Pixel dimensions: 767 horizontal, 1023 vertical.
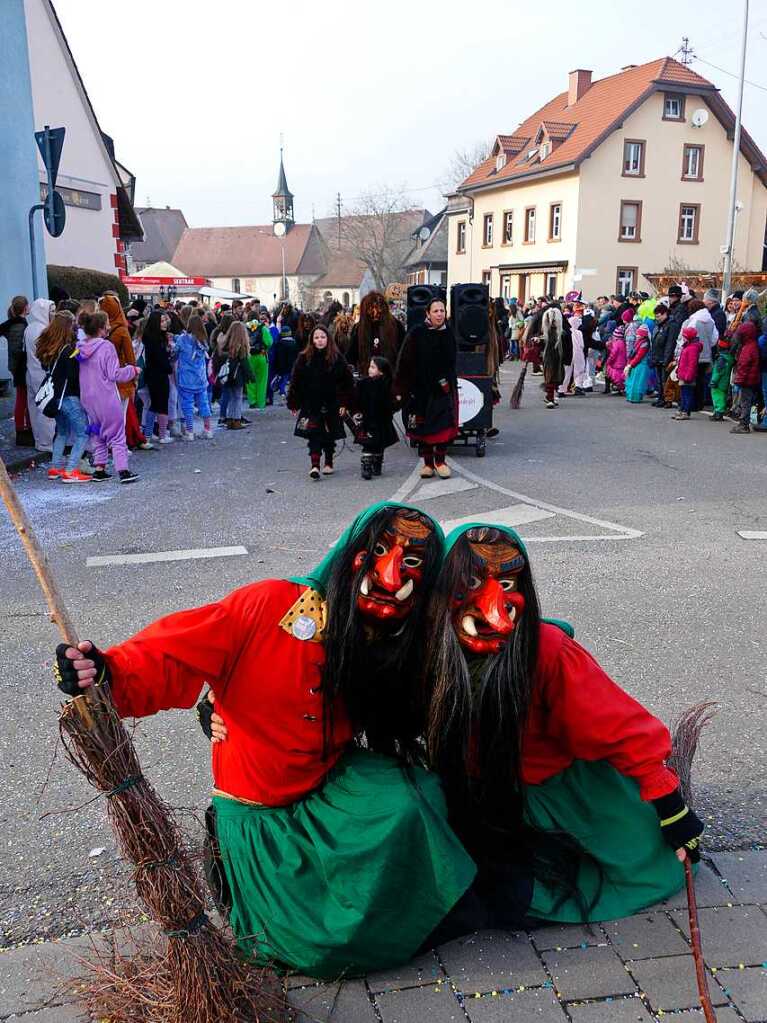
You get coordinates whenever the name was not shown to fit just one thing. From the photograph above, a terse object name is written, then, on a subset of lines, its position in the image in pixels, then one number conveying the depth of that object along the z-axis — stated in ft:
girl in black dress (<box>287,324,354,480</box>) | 33.04
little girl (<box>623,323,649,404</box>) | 56.13
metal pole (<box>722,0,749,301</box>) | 77.46
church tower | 387.55
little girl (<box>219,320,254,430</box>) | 45.03
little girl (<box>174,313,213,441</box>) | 41.19
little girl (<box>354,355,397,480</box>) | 33.55
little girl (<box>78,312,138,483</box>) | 31.30
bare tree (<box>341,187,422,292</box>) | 241.76
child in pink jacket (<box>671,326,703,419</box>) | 47.09
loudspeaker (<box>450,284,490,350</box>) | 36.86
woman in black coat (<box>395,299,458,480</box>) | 32.27
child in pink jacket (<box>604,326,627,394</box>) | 61.21
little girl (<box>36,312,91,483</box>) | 31.32
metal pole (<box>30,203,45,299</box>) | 44.69
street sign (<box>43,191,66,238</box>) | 38.65
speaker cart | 37.22
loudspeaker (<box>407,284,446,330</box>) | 34.76
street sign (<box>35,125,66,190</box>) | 36.09
